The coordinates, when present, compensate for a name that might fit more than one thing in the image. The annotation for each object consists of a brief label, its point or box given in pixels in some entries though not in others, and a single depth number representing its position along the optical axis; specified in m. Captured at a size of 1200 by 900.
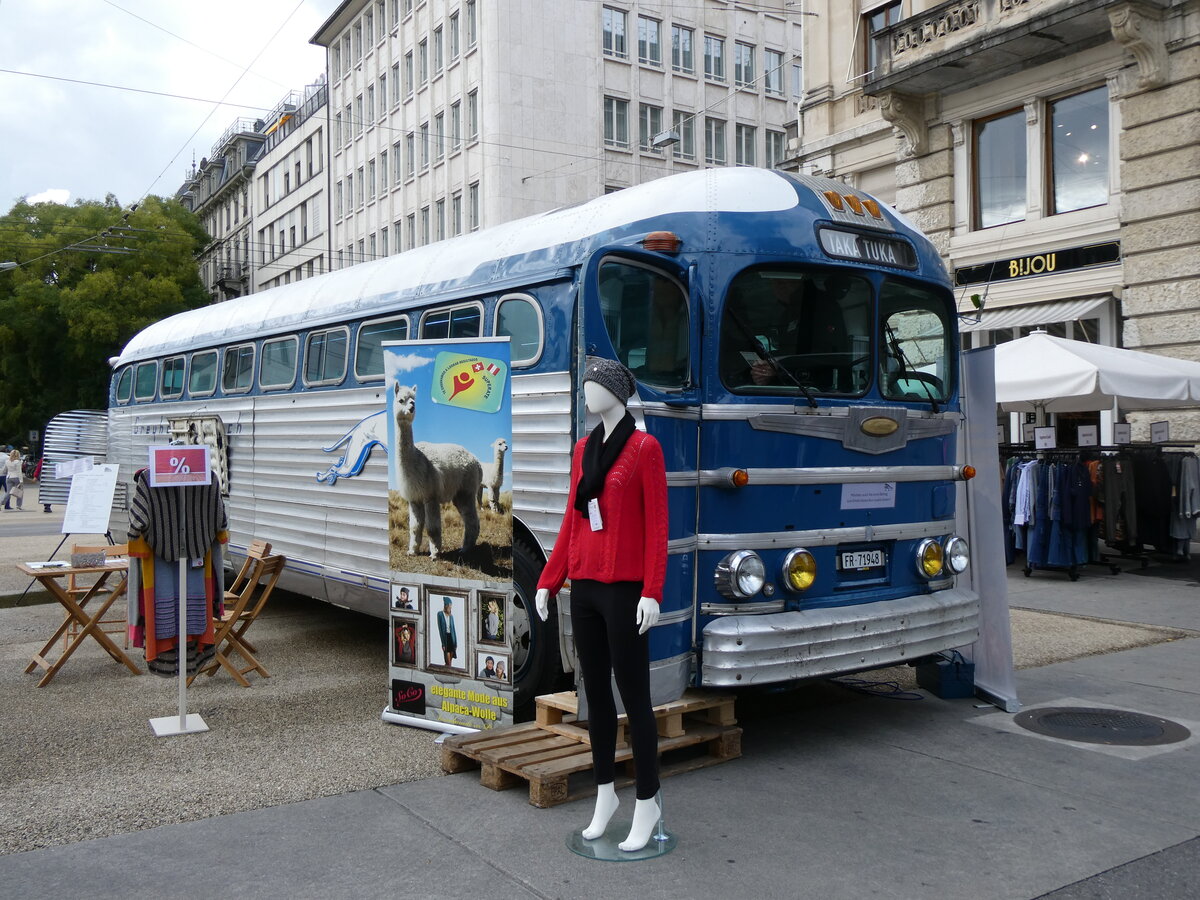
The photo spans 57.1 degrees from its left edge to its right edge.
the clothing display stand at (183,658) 6.61
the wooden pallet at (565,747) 5.28
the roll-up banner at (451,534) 6.20
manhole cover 6.34
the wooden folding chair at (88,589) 8.71
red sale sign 6.92
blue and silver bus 5.68
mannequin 4.57
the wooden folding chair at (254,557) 8.25
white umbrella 12.37
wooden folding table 7.92
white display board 10.67
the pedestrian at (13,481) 31.03
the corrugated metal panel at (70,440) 17.84
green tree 46.31
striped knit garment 7.27
